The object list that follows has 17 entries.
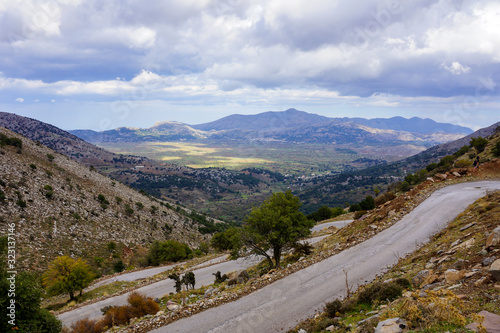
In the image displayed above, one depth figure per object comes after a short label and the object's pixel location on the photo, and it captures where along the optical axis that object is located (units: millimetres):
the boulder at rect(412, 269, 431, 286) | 11141
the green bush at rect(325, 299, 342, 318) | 11227
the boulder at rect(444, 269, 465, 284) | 9539
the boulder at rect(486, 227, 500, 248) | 10714
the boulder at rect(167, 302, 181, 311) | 15248
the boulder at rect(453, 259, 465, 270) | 10602
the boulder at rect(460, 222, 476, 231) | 15719
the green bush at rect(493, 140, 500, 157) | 40725
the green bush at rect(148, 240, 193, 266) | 43281
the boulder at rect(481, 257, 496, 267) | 9672
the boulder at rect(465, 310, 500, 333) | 6020
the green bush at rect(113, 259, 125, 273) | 38531
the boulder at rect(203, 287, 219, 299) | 18391
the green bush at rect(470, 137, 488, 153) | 55188
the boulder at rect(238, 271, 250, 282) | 20919
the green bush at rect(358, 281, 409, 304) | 10664
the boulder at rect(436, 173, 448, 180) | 34084
